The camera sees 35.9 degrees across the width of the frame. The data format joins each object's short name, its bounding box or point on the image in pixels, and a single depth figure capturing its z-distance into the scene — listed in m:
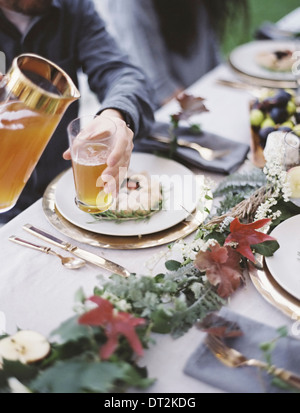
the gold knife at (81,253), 0.87
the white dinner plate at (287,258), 0.79
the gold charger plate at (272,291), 0.76
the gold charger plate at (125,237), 0.94
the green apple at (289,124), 1.15
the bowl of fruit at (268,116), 1.20
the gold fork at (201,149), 1.24
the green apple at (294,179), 0.99
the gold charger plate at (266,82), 1.60
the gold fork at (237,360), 0.65
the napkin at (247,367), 0.67
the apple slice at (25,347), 0.67
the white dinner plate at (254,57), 1.65
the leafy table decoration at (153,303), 0.62
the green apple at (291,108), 1.23
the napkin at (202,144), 1.19
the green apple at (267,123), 1.19
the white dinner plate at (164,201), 0.96
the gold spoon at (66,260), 0.90
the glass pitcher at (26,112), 0.75
